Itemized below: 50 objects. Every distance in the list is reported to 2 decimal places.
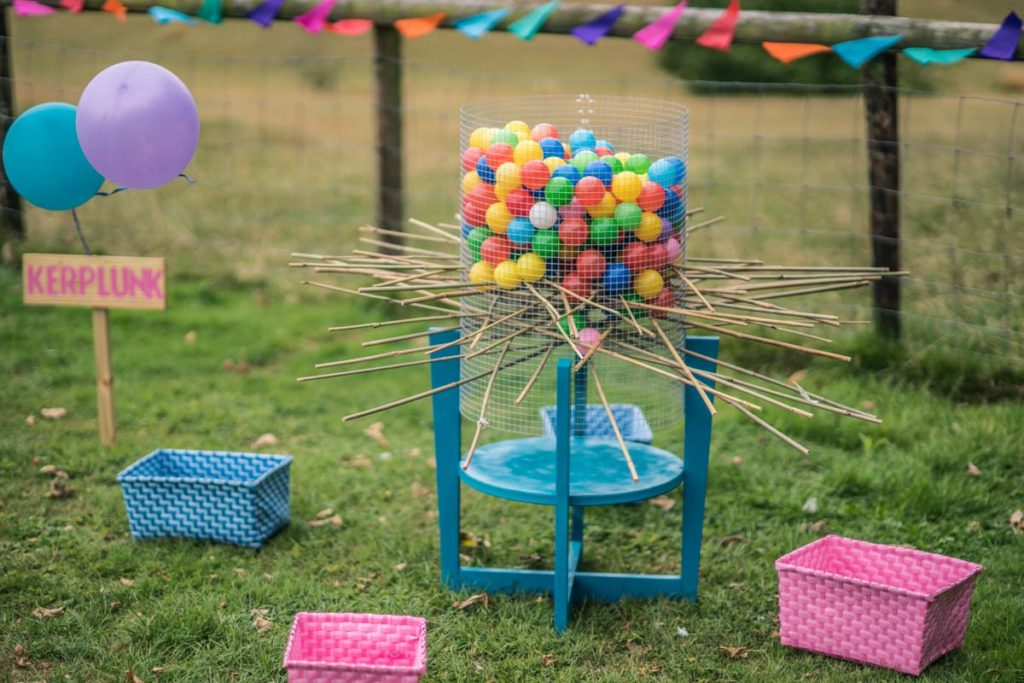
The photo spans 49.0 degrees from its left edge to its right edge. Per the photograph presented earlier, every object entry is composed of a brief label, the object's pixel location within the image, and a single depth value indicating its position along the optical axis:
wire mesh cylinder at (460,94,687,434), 3.61
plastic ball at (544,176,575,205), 3.58
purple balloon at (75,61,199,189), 4.43
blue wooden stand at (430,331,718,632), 3.83
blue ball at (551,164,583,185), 3.60
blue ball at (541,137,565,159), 3.71
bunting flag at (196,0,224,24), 6.54
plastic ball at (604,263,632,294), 3.63
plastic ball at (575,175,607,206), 3.56
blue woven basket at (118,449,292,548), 4.43
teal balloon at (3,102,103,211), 4.71
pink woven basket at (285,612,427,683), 3.37
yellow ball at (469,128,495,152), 3.79
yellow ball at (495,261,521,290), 3.68
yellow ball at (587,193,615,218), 3.61
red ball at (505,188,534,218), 3.64
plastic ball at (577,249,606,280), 3.62
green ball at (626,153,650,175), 3.75
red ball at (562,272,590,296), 3.65
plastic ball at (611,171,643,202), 3.61
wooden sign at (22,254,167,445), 5.16
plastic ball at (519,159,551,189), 3.60
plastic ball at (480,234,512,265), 3.71
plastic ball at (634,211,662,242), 3.64
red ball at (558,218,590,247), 3.60
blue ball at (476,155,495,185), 3.74
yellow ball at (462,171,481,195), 3.77
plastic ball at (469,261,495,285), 3.76
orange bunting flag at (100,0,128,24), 6.70
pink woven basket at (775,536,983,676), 3.54
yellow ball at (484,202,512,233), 3.68
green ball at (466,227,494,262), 3.79
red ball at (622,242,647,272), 3.65
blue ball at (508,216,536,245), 3.63
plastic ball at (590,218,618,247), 3.62
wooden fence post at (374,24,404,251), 7.16
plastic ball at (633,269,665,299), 3.67
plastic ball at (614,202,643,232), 3.59
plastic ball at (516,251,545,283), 3.65
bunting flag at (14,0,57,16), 6.70
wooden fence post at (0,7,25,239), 7.42
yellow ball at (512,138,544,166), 3.64
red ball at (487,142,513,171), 3.68
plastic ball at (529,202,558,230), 3.58
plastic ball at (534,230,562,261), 3.63
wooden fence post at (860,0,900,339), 5.99
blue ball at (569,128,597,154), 3.79
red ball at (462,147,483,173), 3.79
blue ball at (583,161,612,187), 3.61
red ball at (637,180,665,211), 3.65
